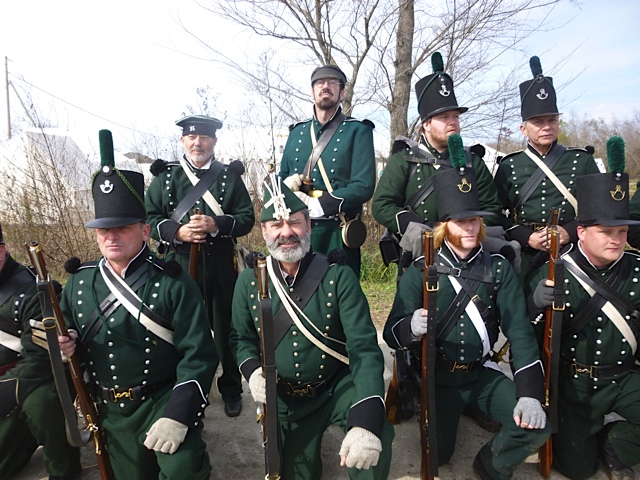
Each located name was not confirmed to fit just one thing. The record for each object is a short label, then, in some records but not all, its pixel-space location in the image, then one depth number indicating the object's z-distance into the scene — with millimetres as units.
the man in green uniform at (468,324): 2885
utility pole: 14289
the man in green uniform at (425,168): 3695
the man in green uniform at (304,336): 2740
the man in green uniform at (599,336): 2918
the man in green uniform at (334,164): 3797
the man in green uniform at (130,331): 2721
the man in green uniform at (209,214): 3779
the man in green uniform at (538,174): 3777
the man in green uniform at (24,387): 2865
